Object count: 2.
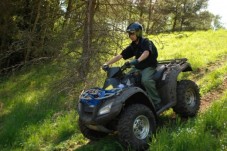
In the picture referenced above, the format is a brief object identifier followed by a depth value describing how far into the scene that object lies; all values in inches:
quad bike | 231.9
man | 262.5
